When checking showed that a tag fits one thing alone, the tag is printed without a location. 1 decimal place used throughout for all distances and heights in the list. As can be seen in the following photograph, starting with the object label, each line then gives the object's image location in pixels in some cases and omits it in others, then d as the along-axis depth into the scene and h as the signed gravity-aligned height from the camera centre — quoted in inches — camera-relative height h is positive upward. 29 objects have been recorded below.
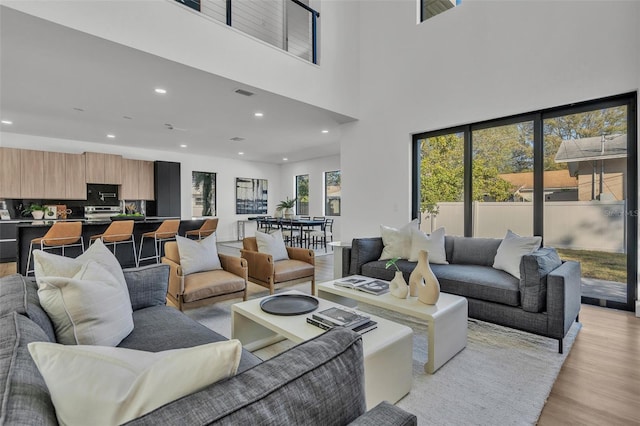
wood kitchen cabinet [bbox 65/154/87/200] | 272.4 +29.8
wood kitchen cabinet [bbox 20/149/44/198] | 252.1 +31.0
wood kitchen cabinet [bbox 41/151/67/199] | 262.1 +31.3
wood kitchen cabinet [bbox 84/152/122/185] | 283.0 +40.6
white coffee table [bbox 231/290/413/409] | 62.7 -28.9
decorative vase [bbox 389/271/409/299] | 94.5 -23.6
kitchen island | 183.8 -14.8
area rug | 66.1 -42.3
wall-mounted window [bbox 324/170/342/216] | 376.2 +21.3
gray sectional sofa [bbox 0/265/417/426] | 22.6 -14.5
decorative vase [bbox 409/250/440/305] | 88.3 -21.2
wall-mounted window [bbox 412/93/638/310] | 131.6 +12.2
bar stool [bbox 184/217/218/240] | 258.4 -15.7
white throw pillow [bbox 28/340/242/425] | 24.9 -13.8
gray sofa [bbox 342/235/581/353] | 92.2 -26.0
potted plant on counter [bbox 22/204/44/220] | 256.1 +0.5
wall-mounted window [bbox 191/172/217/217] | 364.7 +20.4
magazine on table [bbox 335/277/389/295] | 102.6 -25.7
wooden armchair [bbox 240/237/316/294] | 135.8 -25.7
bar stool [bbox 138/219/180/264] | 224.1 -15.8
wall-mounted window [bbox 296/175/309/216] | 408.5 +21.3
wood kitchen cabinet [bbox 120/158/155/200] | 305.7 +31.5
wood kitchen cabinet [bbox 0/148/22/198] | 243.3 +30.9
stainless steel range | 287.4 -0.6
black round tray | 81.2 -26.0
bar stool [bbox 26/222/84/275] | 176.2 -14.5
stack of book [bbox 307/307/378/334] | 70.9 -25.8
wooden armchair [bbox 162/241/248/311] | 106.9 -26.0
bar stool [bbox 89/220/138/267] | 196.9 -14.0
